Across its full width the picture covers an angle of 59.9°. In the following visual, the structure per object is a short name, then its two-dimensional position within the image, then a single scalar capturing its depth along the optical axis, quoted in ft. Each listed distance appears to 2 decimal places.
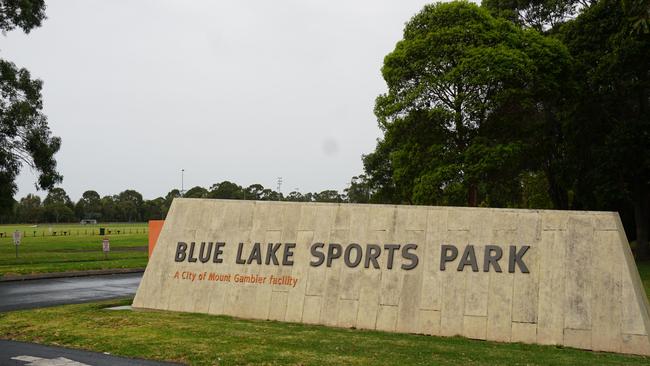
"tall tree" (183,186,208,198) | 488.76
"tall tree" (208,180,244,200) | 465.06
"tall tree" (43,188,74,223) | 506.07
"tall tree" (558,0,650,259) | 85.87
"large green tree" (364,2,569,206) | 88.33
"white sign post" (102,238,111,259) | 97.19
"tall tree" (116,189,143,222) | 557.33
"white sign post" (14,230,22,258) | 92.04
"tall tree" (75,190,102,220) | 549.13
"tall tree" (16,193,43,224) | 510.58
